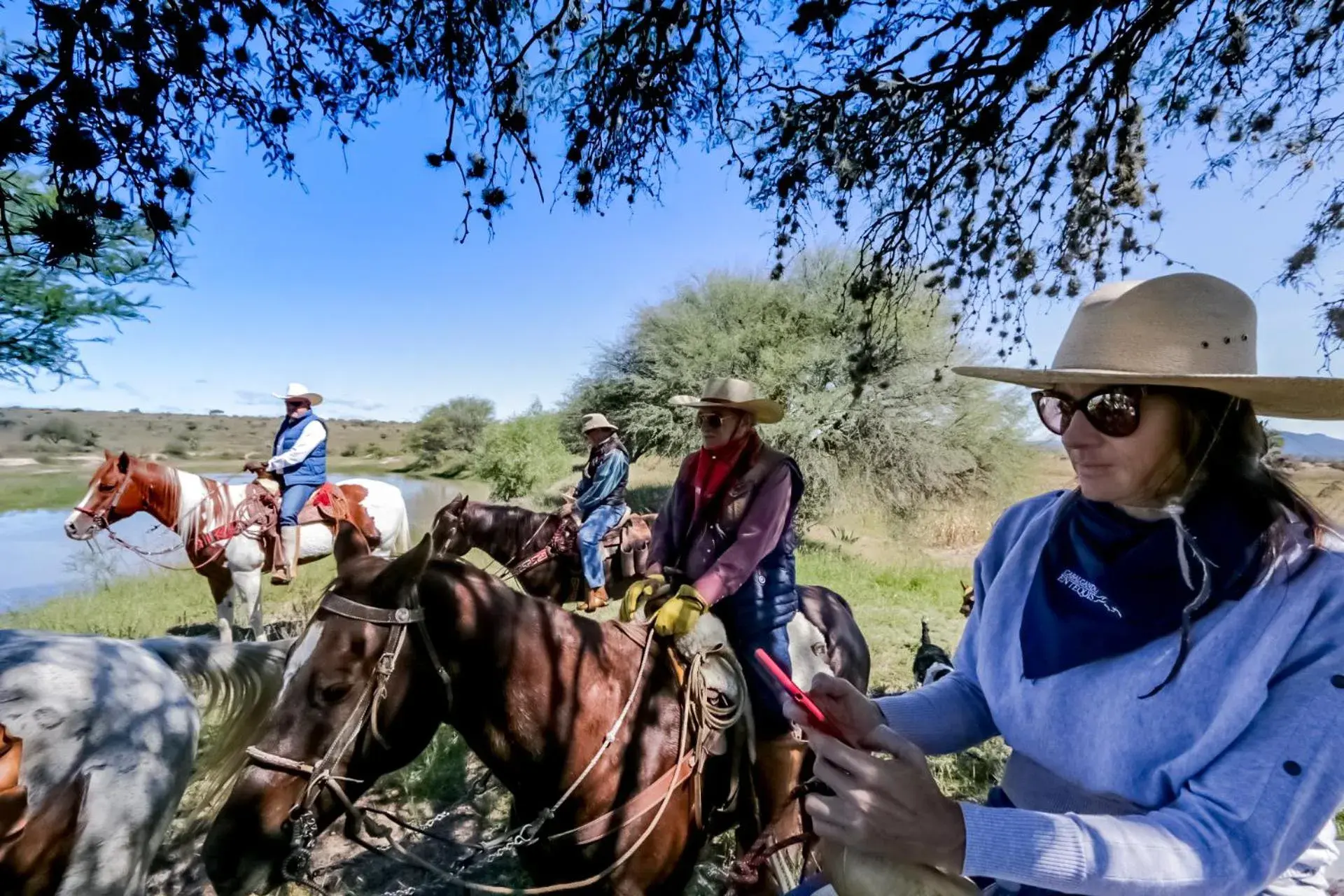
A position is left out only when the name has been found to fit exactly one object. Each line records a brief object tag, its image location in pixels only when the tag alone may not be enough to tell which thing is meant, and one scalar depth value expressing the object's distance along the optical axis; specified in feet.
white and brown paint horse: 19.76
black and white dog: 13.38
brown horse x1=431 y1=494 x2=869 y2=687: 22.04
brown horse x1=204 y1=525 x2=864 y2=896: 5.10
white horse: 6.38
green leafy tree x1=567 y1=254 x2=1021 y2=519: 50.44
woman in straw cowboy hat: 2.73
